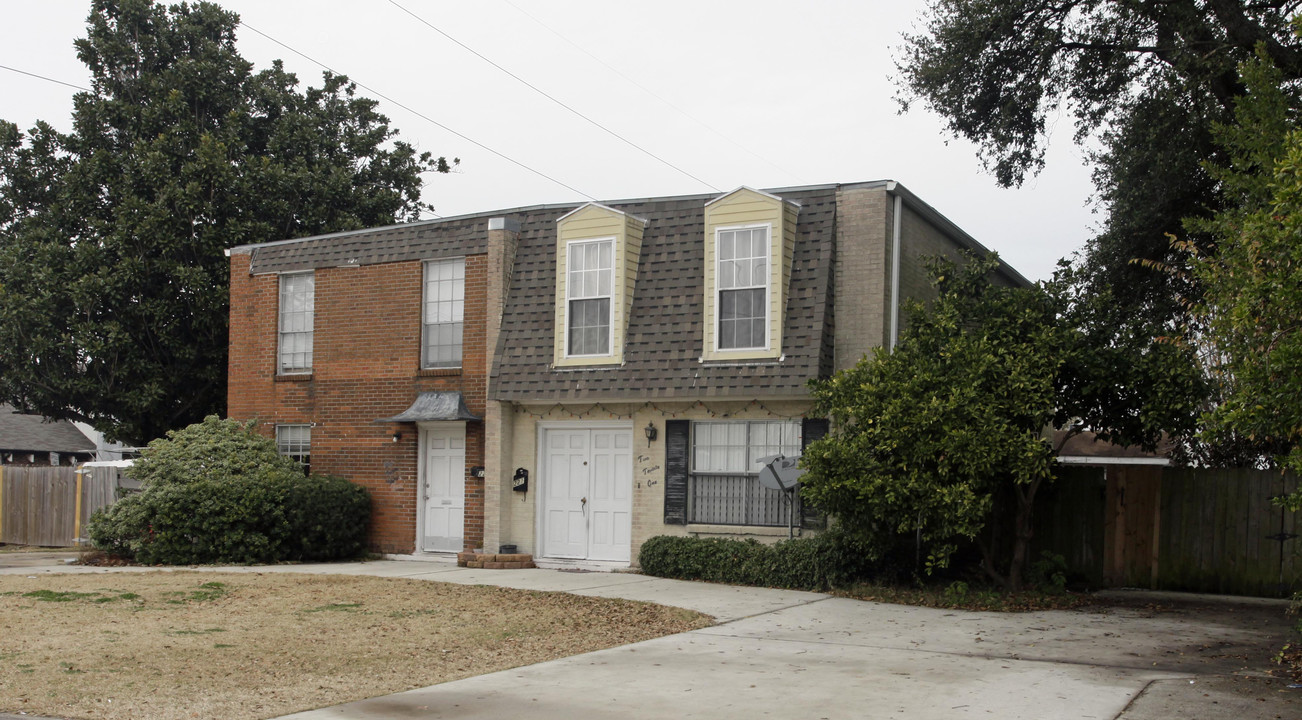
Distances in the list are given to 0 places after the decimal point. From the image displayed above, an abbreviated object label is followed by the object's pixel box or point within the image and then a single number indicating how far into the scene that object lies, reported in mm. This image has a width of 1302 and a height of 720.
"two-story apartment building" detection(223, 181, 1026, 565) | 16234
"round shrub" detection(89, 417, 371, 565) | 18109
